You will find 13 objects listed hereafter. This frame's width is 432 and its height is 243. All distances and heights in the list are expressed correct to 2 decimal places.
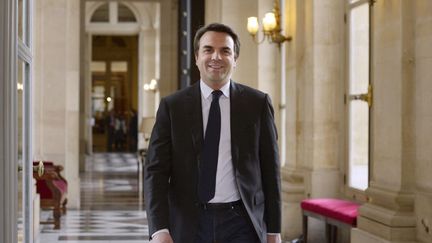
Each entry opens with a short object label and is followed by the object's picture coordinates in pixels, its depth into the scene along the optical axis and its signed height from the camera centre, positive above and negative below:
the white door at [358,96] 8.70 +0.16
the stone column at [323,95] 9.52 +0.19
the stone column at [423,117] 6.46 -0.03
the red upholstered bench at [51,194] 11.67 -1.08
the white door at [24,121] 4.69 -0.05
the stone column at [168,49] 23.28 +1.66
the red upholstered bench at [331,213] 7.89 -0.92
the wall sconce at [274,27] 10.50 +1.02
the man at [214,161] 3.54 -0.19
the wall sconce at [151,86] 29.10 +0.89
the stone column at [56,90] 14.41 +0.35
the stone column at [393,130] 6.79 -0.13
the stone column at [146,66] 32.25 +1.68
